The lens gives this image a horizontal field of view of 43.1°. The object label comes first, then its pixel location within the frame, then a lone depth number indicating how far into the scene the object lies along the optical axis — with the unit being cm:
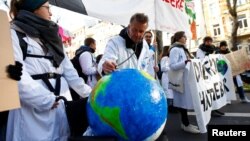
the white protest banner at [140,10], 315
